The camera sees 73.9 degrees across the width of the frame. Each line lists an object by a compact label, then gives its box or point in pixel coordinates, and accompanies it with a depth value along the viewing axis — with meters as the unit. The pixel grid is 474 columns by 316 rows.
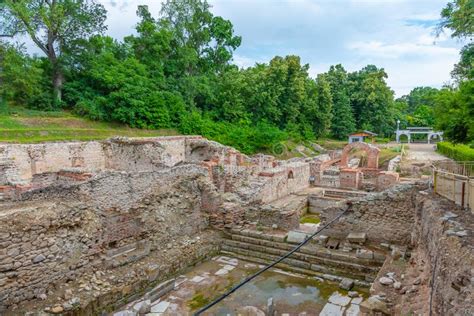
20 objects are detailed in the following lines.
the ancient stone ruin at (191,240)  5.05
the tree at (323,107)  38.09
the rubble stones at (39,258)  5.79
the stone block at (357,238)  7.79
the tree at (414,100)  64.60
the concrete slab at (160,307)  5.97
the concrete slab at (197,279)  7.15
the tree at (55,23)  21.70
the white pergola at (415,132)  42.22
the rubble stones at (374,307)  4.74
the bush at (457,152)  18.81
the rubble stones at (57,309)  5.44
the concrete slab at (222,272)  7.52
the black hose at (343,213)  8.27
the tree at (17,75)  20.53
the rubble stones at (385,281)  5.59
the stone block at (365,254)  7.14
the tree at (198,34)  31.18
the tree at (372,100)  40.41
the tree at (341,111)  39.84
